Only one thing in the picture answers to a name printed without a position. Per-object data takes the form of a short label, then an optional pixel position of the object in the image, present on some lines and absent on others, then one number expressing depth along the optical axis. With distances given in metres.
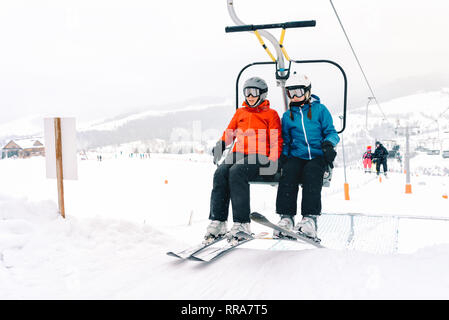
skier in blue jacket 4.36
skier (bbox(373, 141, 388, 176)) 20.58
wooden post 5.29
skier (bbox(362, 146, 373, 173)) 22.55
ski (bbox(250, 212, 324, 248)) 3.93
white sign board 5.29
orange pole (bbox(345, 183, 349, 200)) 16.44
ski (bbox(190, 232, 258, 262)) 3.91
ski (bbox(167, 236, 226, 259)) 3.94
